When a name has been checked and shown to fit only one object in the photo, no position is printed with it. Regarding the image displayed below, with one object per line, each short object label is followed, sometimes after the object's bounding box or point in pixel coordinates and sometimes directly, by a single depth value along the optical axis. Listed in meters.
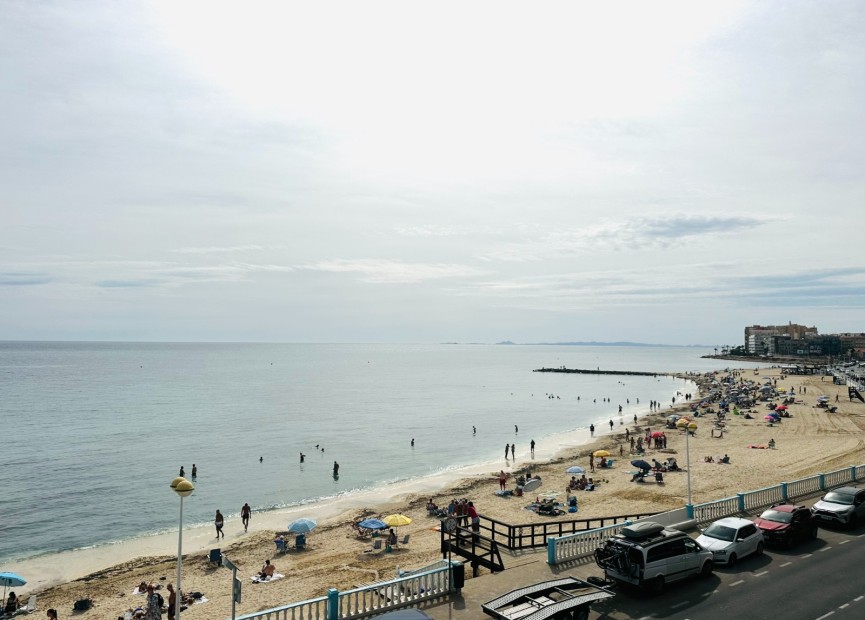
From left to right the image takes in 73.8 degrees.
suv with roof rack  14.10
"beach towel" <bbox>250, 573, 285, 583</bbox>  23.55
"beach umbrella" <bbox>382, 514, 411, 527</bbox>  28.23
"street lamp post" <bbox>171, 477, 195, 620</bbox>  11.84
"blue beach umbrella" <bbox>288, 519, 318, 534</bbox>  29.00
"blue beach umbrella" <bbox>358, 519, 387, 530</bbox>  28.28
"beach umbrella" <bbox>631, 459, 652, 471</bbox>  40.36
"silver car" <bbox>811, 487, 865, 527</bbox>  19.45
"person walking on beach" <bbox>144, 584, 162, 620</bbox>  18.91
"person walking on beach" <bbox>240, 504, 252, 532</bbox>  33.41
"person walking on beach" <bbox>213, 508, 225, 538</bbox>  31.78
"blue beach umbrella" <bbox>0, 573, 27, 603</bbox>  21.42
